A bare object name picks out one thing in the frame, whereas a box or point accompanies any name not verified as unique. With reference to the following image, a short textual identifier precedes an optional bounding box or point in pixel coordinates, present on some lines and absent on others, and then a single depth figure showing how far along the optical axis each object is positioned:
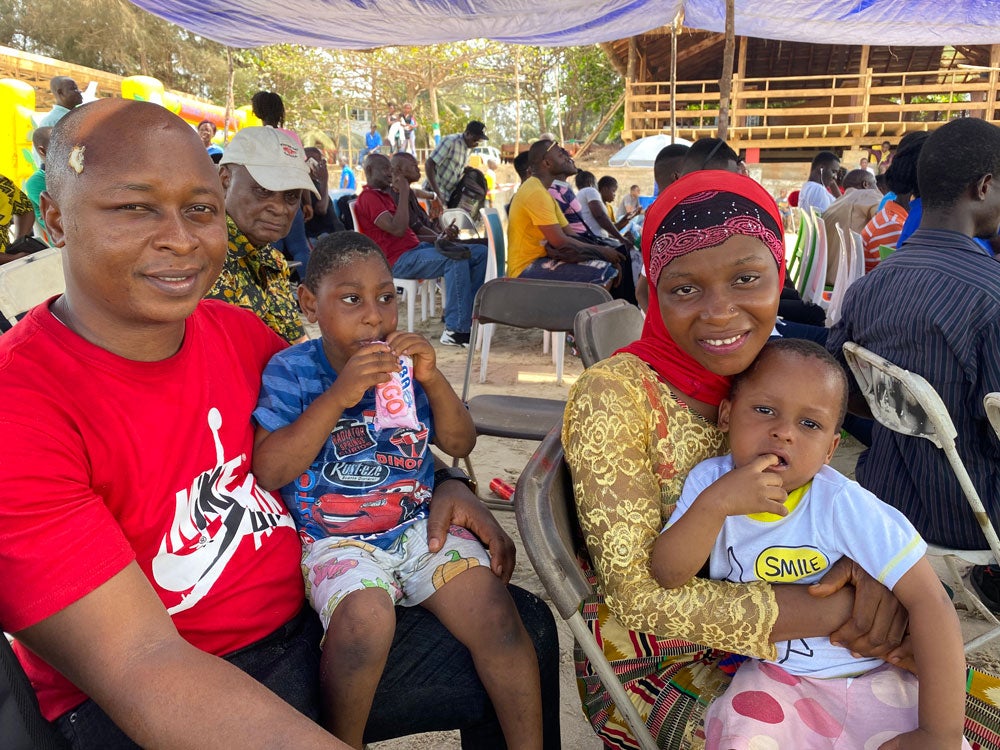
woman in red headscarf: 1.40
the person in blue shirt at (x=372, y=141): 24.36
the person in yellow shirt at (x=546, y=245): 6.38
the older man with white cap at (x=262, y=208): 2.83
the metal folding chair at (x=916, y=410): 2.07
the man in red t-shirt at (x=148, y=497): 1.02
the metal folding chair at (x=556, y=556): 1.30
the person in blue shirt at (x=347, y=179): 16.72
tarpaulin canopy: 6.28
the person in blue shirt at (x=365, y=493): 1.51
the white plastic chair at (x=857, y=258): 5.23
